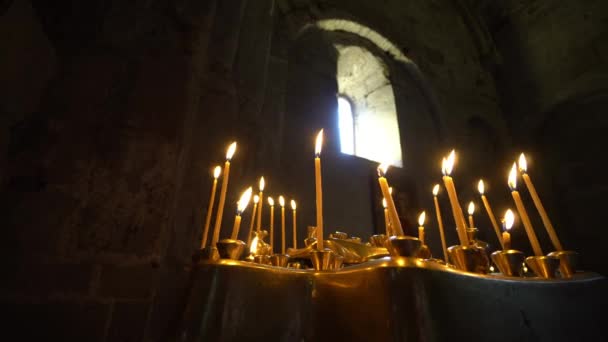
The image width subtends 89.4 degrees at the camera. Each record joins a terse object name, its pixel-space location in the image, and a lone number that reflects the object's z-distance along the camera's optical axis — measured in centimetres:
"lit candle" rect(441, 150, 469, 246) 96
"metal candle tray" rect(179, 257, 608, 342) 64
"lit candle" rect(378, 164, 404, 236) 81
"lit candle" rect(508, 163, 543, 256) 104
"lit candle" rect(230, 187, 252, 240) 99
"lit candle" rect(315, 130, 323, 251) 96
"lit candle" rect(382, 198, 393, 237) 160
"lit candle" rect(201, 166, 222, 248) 106
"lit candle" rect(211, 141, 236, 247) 92
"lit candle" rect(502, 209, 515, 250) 110
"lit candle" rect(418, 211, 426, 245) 160
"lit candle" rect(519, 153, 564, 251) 108
